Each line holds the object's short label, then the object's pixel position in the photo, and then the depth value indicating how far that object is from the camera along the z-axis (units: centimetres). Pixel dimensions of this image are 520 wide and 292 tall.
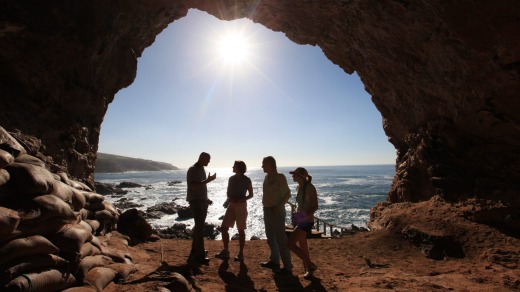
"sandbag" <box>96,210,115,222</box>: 695
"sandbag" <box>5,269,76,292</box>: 310
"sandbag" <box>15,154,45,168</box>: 404
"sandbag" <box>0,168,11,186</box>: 349
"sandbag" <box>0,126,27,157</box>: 393
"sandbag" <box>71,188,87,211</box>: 489
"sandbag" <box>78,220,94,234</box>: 477
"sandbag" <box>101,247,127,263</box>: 522
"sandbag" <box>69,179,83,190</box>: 592
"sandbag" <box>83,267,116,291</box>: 392
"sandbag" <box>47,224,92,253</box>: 392
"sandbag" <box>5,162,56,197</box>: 367
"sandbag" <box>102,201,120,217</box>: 754
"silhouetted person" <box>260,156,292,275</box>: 596
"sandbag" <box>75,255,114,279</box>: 397
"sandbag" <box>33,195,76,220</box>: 373
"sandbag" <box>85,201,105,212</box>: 682
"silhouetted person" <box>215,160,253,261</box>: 672
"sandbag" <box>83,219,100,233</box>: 620
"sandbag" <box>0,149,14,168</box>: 360
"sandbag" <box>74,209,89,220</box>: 585
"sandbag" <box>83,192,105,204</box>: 681
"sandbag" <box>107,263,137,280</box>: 460
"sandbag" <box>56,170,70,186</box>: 537
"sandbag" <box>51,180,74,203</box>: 421
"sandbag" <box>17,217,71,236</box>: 352
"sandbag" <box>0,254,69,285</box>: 316
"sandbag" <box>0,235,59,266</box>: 322
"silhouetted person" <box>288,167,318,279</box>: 574
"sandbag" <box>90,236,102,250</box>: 502
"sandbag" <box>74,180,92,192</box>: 699
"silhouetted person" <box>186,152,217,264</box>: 635
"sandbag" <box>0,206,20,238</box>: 314
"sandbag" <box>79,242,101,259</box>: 432
